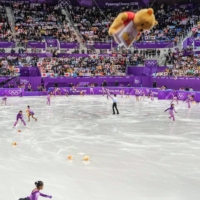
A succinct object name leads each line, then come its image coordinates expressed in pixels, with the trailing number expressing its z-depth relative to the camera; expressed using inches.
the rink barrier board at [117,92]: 1239.2
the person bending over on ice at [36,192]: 251.9
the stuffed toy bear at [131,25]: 332.8
